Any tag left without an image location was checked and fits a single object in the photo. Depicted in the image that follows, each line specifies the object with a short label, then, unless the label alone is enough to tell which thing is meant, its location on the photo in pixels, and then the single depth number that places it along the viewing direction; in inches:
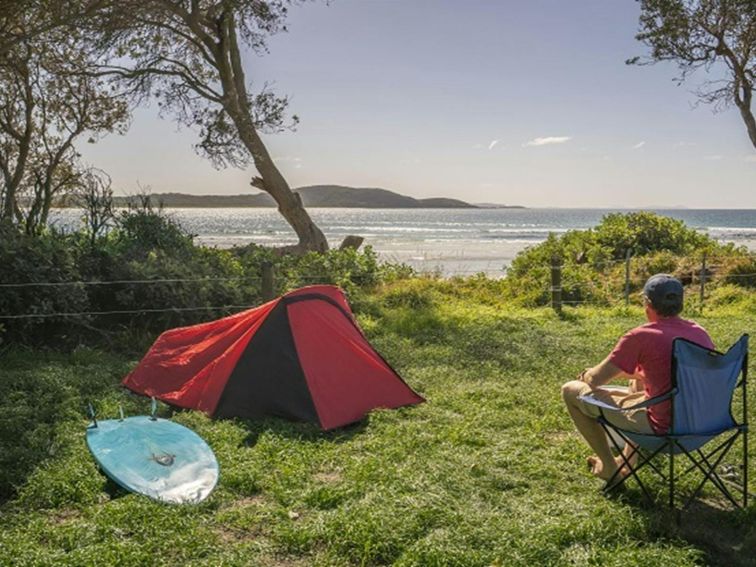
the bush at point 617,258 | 551.8
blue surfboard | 161.6
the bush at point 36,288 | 316.2
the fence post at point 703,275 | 514.3
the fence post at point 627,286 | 510.0
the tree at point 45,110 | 634.8
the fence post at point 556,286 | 470.6
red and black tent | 228.1
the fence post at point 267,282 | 380.2
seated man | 150.3
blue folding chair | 143.8
